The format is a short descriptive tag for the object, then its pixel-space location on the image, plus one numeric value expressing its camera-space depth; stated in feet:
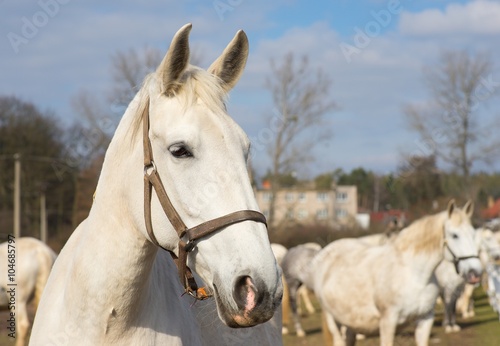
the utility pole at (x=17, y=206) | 67.51
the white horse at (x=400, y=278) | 26.13
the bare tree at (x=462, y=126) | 87.76
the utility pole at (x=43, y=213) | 90.27
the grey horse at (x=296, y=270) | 47.71
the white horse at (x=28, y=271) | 35.70
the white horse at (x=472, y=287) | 55.01
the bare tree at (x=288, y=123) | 85.61
